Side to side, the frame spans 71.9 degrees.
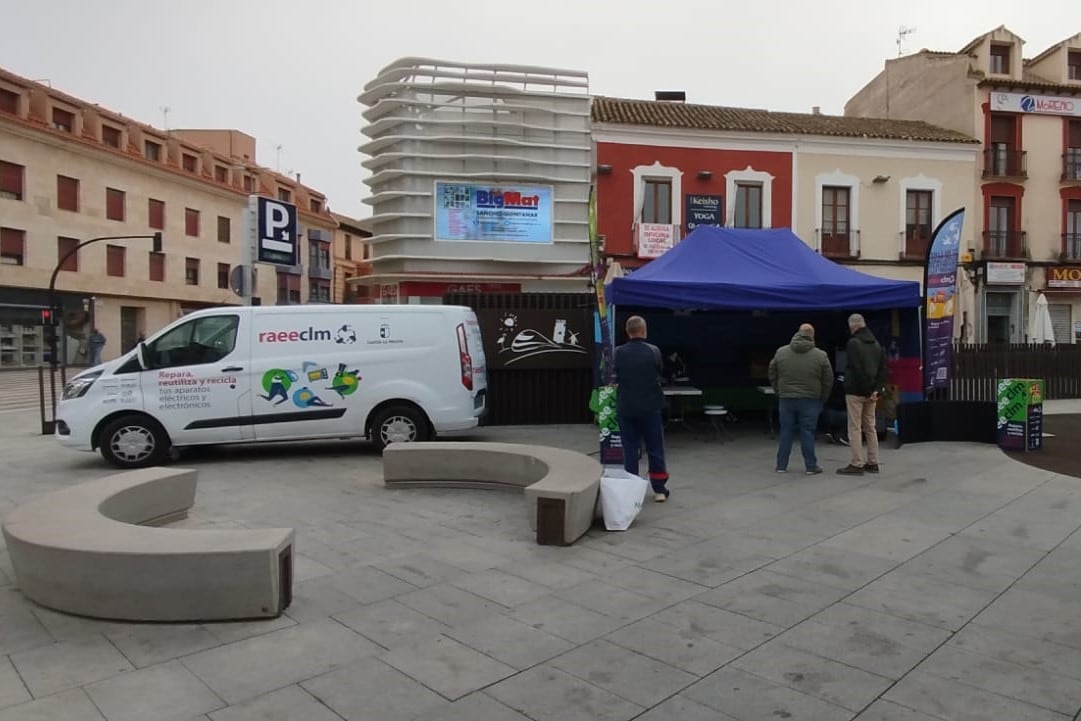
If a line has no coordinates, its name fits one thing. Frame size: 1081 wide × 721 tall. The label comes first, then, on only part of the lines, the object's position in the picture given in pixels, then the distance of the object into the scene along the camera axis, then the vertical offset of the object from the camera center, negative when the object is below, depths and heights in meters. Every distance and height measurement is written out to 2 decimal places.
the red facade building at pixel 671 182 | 23.62 +5.01
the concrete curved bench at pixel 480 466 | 6.53 -1.26
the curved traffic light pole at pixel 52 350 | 12.99 -0.28
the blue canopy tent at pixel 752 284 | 9.53 +0.68
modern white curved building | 19.14 +4.10
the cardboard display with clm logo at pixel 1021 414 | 9.58 -1.03
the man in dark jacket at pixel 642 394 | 6.74 -0.53
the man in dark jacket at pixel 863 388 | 8.21 -0.58
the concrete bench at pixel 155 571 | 4.02 -1.29
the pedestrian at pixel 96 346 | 27.02 -0.38
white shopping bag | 5.95 -1.32
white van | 8.88 -0.59
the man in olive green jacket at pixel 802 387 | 8.09 -0.56
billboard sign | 19.41 +3.23
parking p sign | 11.26 +1.65
